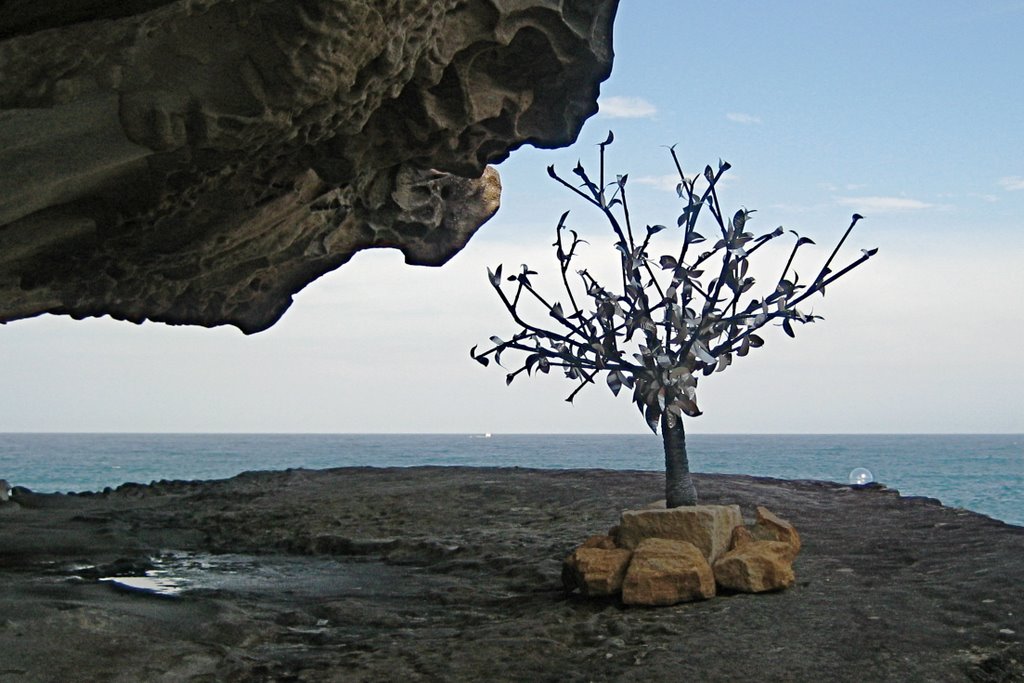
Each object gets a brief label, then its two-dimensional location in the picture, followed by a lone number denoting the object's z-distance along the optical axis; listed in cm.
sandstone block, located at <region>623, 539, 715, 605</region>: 583
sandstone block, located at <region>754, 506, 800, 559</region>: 650
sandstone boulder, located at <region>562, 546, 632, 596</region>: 606
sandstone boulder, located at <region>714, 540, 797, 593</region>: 598
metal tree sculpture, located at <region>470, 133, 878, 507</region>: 654
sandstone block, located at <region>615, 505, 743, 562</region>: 618
